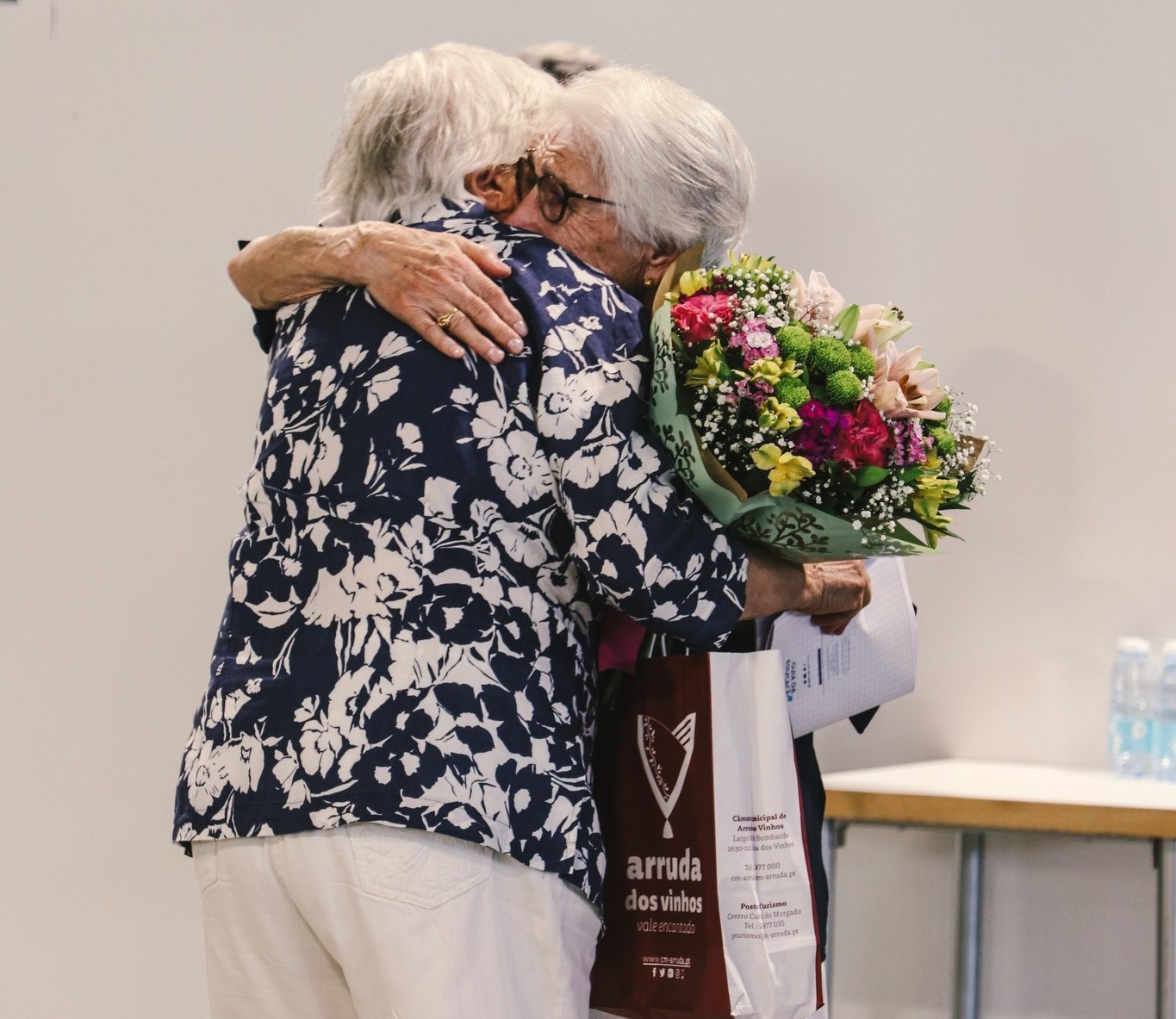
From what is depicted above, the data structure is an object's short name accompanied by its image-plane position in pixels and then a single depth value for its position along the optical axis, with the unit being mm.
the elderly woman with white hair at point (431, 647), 3382
